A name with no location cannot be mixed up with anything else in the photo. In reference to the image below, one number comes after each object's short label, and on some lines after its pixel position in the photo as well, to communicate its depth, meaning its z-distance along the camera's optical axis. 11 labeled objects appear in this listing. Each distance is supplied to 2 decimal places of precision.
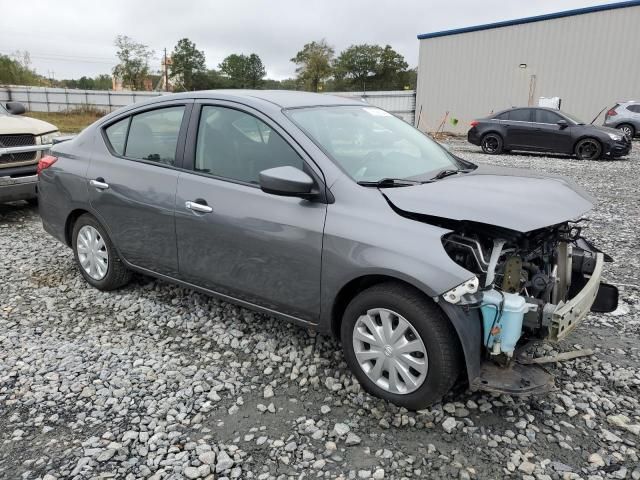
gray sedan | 2.59
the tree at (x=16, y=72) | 52.81
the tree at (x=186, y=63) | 73.94
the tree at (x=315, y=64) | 60.09
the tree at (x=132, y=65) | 52.81
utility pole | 62.20
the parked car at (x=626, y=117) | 18.84
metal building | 21.56
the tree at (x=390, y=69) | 77.19
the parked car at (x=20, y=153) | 6.66
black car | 13.93
